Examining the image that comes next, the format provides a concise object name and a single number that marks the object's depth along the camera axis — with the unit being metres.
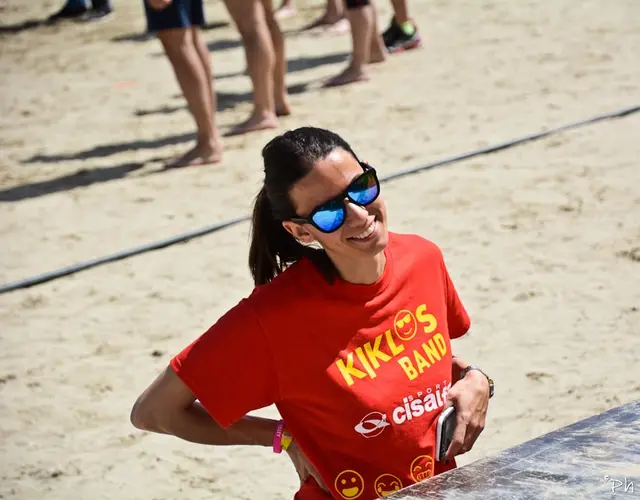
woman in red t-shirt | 5.08
